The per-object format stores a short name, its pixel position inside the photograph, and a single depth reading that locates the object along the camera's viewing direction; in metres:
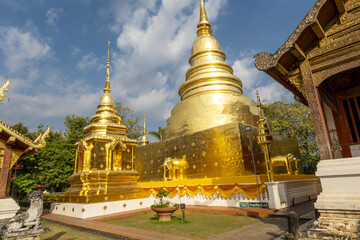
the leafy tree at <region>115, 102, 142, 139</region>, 29.58
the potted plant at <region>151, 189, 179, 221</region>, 7.36
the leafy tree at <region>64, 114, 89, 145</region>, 23.29
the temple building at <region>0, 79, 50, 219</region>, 7.09
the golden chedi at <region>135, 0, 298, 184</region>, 10.80
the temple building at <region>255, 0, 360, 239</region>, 4.09
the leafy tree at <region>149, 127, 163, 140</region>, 30.98
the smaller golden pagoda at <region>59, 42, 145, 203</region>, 9.98
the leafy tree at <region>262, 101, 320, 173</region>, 22.58
